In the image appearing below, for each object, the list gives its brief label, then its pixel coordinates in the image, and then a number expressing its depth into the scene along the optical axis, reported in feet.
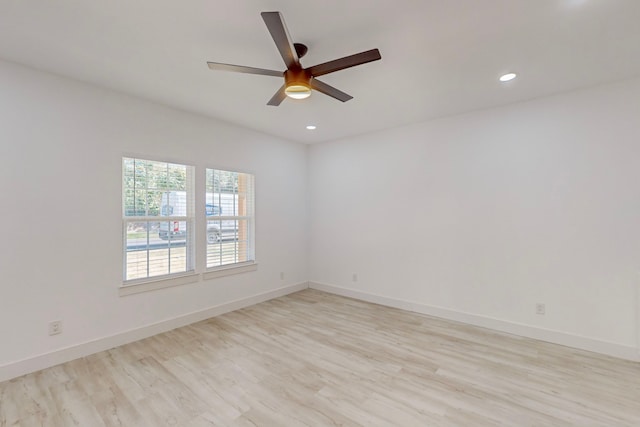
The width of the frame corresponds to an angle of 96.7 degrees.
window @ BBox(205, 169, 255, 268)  13.29
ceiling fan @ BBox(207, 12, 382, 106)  5.55
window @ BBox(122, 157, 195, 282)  10.70
